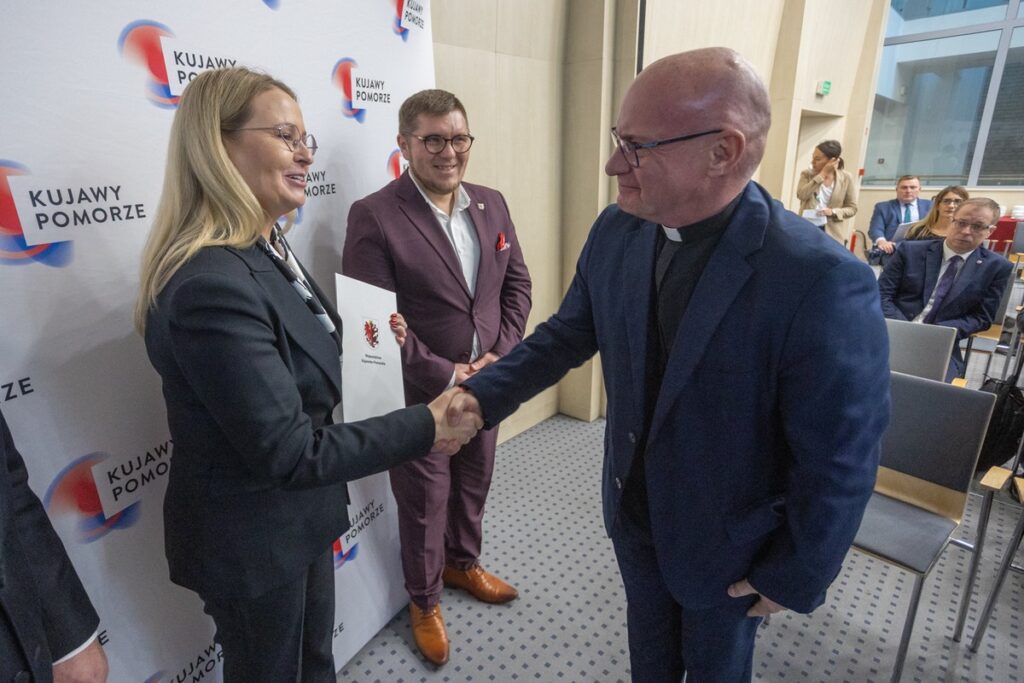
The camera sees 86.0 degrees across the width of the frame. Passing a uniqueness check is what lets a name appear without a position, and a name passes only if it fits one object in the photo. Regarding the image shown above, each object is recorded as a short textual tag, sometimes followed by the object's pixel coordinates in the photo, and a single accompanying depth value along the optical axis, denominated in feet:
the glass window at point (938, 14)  26.53
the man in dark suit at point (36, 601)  2.67
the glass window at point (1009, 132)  26.50
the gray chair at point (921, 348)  8.62
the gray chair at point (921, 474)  6.27
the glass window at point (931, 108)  27.96
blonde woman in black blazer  3.41
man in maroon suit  6.23
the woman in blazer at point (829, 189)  17.54
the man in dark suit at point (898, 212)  17.42
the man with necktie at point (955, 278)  10.61
